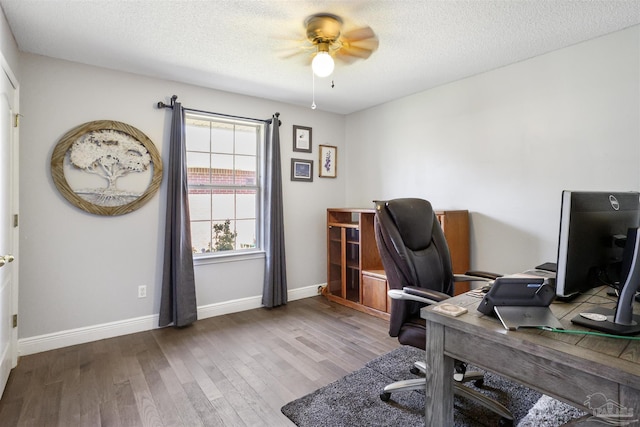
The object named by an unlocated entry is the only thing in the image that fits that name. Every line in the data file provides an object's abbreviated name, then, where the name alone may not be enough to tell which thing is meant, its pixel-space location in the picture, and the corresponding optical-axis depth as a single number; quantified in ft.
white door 6.79
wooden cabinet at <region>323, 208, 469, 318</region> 10.07
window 11.38
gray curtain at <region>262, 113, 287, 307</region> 12.17
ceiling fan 6.98
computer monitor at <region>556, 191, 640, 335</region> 3.40
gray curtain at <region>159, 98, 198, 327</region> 10.18
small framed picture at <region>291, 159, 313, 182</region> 13.33
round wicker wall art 8.95
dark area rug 5.76
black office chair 5.62
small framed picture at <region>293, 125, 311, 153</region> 13.34
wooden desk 2.75
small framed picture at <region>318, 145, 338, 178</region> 14.16
